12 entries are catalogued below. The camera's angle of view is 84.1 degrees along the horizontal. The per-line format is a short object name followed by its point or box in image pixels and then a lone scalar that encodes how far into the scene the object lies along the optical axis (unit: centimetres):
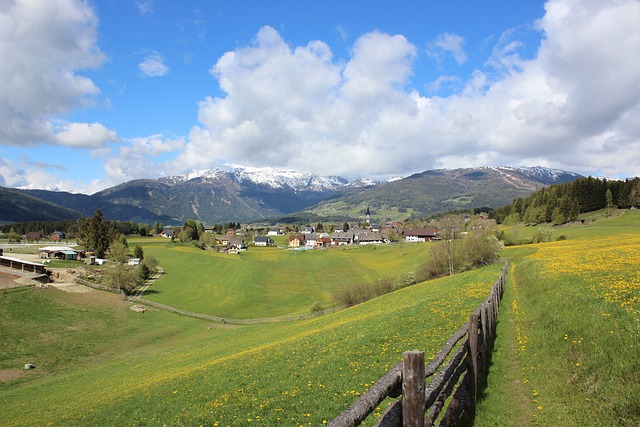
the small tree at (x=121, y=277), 8067
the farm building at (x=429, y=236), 19371
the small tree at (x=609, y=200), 12131
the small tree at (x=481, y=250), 6656
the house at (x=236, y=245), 19304
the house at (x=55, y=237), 18412
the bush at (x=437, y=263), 6856
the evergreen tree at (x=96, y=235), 11269
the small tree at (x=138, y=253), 11894
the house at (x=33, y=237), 18138
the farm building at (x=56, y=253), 10800
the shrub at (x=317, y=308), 6259
